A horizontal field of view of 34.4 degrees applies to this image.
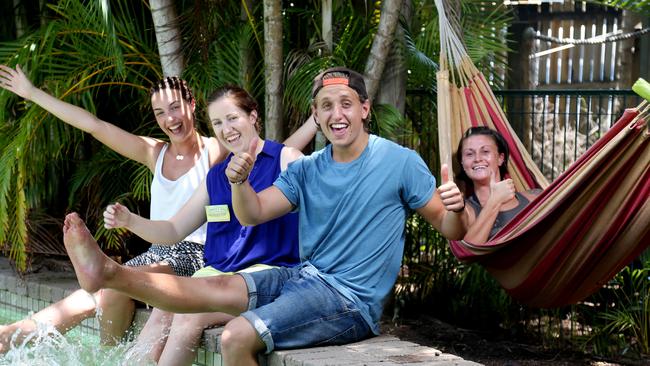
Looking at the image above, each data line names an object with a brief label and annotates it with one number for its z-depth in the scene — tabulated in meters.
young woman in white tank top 4.29
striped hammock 3.81
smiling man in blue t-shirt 3.48
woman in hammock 4.23
